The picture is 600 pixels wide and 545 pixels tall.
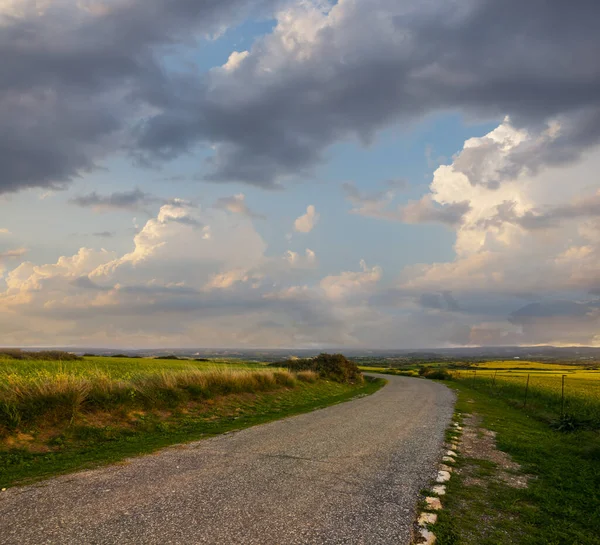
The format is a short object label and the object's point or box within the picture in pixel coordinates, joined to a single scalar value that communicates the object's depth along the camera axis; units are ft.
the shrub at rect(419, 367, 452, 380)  230.07
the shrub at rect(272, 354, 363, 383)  147.33
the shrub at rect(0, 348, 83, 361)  155.74
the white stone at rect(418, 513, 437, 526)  21.41
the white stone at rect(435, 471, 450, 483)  29.50
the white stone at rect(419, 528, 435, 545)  19.24
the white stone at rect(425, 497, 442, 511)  23.75
